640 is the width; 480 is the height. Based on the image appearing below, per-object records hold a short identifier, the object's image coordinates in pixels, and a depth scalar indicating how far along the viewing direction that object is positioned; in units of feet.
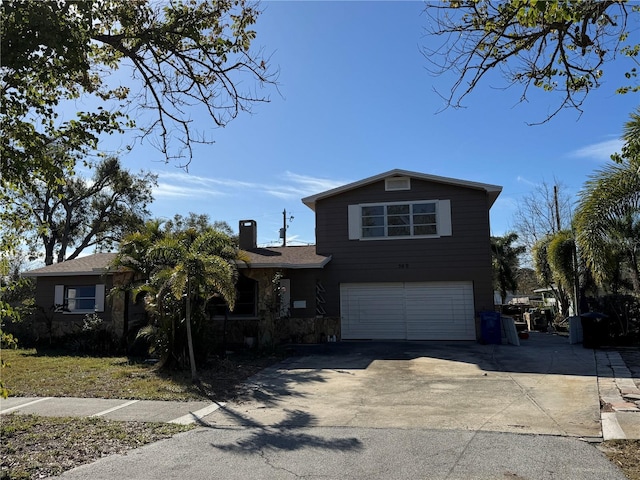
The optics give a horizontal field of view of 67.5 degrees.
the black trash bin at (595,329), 44.93
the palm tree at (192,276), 31.60
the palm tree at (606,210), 28.86
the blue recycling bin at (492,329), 49.39
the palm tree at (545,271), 70.23
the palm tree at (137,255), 44.14
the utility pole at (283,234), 110.68
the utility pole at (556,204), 88.22
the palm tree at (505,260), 96.37
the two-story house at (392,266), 52.65
